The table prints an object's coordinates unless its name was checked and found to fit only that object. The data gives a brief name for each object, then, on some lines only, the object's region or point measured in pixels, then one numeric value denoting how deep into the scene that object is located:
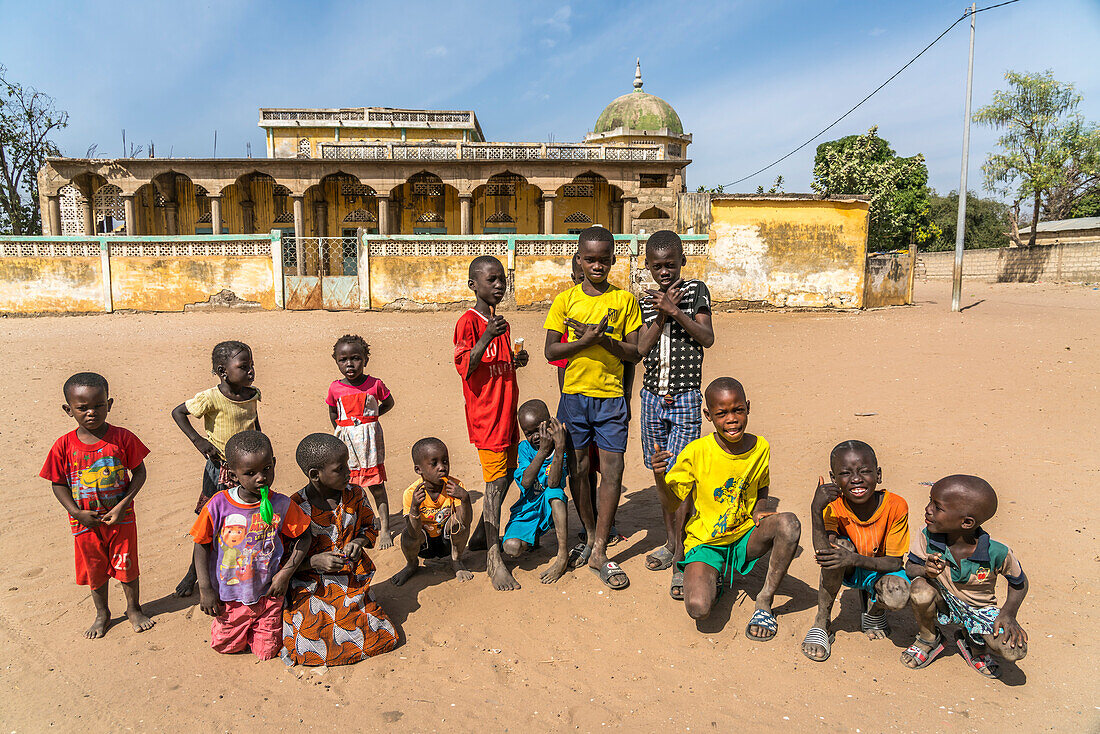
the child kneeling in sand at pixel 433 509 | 3.40
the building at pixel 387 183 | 23.19
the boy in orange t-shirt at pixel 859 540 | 2.75
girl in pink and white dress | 3.97
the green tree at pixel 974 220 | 40.69
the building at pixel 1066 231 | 27.72
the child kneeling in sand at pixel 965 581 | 2.50
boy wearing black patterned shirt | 3.59
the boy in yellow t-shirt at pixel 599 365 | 3.53
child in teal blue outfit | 3.58
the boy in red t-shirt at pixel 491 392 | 3.51
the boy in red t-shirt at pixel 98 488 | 2.92
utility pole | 15.62
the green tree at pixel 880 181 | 29.58
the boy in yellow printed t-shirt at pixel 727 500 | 3.06
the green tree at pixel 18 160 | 26.50
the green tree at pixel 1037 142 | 24.83
